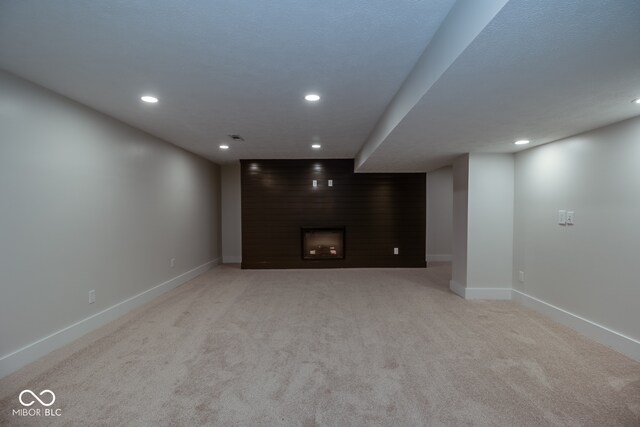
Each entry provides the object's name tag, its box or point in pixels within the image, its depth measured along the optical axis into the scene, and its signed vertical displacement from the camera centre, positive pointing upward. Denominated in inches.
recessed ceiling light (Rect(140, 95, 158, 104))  113.0 +40.5
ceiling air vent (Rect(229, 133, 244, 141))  171.8 +40.6
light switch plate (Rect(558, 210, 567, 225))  133.0 -3.5
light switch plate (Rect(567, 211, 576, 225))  129.0 -3.4
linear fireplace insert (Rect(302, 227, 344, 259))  260.2 -28.2
